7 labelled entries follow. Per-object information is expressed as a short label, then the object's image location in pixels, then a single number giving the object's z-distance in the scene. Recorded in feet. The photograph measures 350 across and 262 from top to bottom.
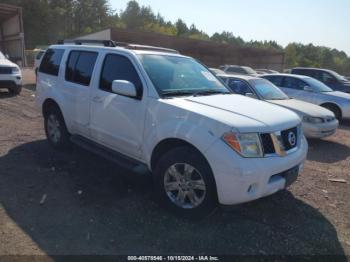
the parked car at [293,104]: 24.61
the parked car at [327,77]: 47.71
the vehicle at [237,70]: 68.28
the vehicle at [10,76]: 38.83
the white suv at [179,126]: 10.95
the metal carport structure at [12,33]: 98.37
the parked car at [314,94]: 34.53
